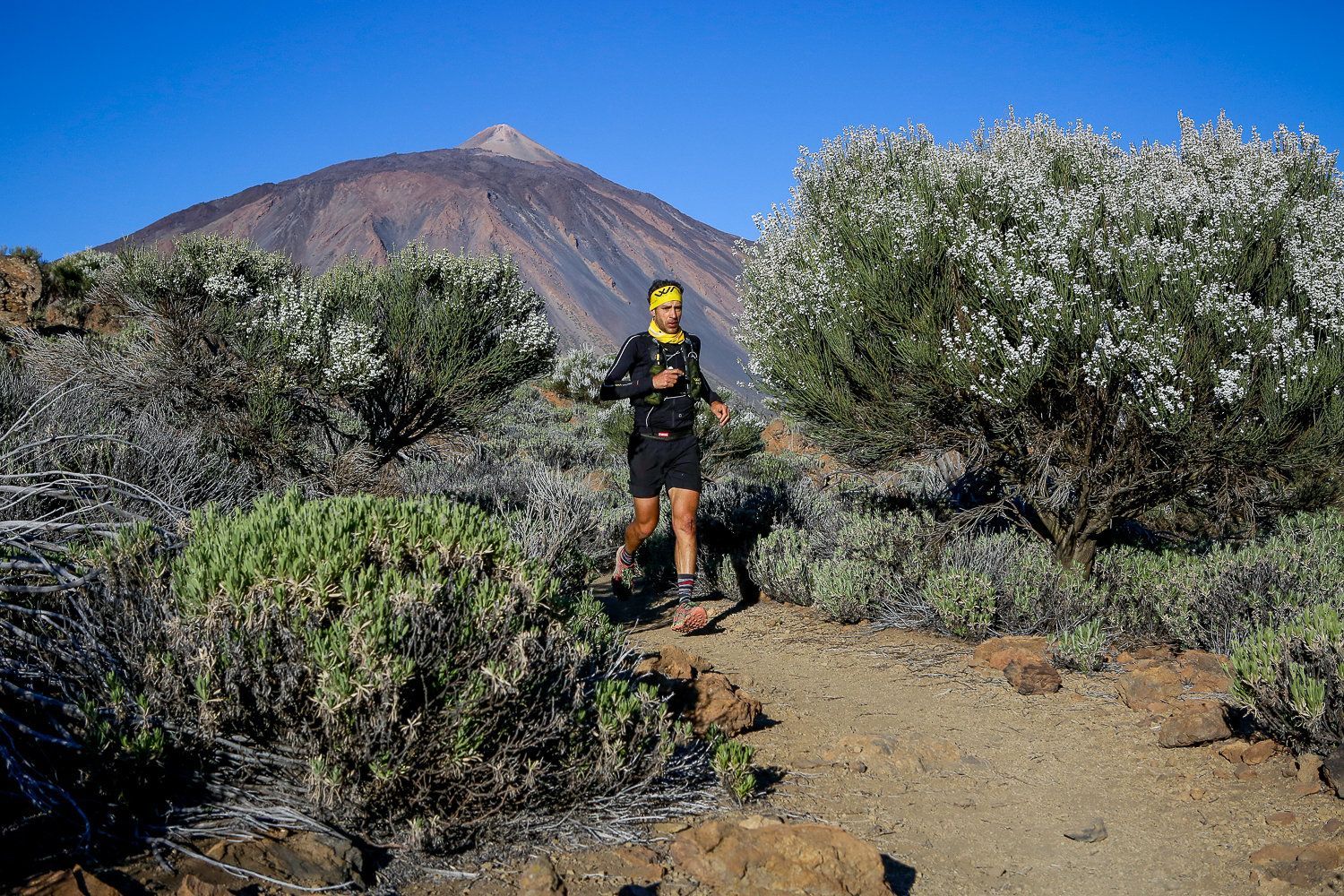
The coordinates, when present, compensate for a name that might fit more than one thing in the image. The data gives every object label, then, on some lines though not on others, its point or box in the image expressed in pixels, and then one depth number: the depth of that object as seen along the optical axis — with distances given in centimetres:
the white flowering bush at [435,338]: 794
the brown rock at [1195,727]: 362
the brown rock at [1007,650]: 475
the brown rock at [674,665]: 390
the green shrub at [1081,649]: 464
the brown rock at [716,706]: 371
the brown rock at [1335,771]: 307
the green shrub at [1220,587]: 496
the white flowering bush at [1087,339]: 509
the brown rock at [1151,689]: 417
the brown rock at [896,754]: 354
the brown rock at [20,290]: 1304
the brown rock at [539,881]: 232
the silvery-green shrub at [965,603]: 526
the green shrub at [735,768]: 293
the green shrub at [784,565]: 631
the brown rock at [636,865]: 250
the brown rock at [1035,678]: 442
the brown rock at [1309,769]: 319
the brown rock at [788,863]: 241
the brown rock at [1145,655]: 486
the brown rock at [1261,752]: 343
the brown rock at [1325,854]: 265
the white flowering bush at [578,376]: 2284
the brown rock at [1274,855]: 274
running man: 571
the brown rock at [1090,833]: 301
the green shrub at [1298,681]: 324
